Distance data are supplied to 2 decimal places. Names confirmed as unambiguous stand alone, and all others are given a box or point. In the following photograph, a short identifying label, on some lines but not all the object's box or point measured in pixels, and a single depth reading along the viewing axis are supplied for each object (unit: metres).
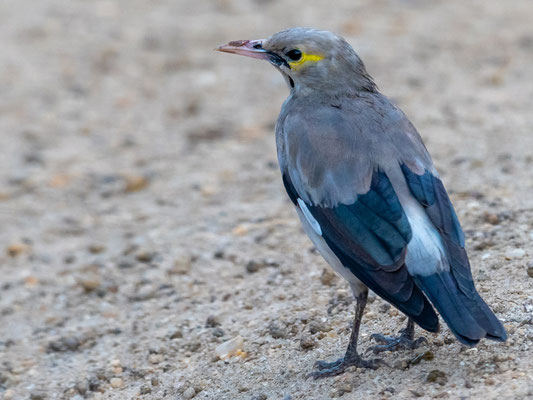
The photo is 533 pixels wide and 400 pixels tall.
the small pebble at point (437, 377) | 8.29
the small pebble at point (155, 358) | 10.73
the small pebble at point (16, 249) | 14.24
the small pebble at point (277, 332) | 10.30
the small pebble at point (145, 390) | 10.05
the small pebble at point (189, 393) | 9.60
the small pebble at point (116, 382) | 10.42
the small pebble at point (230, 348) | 10.29
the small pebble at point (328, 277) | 11.37
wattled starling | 8.20
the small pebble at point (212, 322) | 11.16
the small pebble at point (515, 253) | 10.46
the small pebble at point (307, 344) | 9.91
